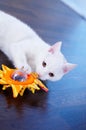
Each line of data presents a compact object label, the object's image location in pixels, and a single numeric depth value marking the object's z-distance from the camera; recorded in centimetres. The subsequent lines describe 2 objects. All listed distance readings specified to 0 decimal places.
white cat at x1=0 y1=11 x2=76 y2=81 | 84
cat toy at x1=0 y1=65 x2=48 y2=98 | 83
